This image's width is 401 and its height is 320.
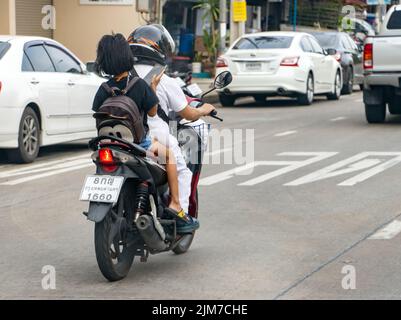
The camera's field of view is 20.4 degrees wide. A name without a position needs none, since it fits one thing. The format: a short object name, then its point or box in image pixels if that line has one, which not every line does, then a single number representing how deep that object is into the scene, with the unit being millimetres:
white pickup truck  17266
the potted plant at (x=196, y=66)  31641
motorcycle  6941
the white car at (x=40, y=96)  13102
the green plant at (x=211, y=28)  32066
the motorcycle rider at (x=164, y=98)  7566
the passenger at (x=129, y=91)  7277
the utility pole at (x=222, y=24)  28328
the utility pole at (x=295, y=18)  38031
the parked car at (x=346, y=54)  27172
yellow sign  28688
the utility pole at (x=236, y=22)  28734
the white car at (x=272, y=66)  22125
